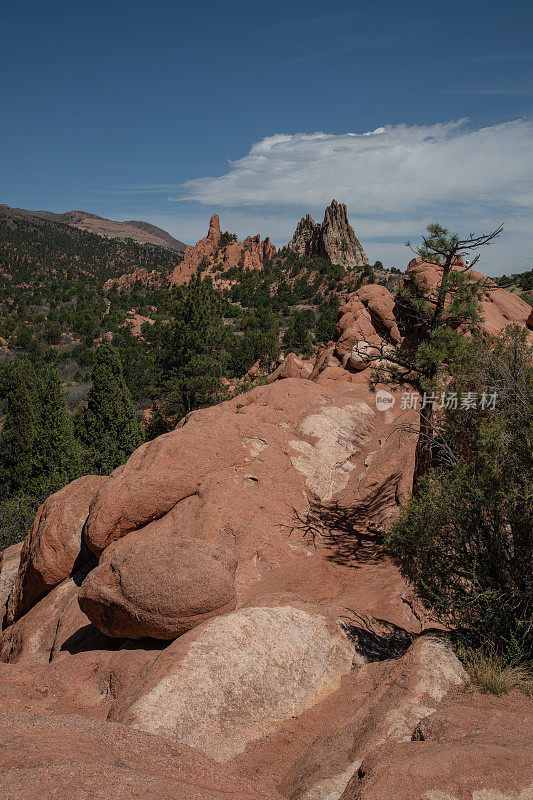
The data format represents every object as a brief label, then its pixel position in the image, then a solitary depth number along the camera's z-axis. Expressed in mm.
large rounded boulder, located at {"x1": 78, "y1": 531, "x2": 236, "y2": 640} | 8672
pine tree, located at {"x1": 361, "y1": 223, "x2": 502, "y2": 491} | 11125
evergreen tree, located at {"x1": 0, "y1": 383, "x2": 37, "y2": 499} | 27858
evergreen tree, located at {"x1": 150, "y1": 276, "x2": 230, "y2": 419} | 27859
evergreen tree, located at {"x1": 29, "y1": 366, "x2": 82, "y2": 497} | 24906
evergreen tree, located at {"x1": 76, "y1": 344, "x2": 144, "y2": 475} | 26297
